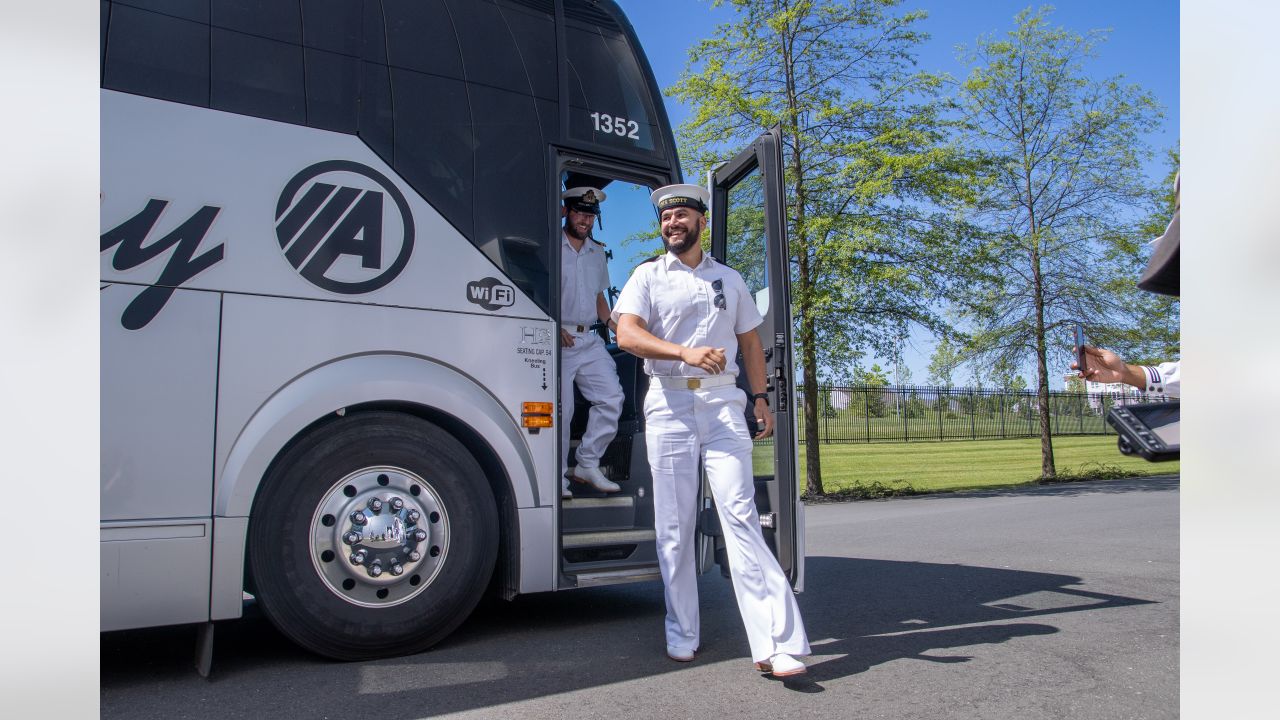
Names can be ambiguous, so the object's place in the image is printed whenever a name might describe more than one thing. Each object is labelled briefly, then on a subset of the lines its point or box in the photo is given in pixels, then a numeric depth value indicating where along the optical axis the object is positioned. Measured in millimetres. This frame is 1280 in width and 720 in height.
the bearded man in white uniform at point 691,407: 4039
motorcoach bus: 3684
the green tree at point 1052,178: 16062
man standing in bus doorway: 5934
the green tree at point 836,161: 13234
